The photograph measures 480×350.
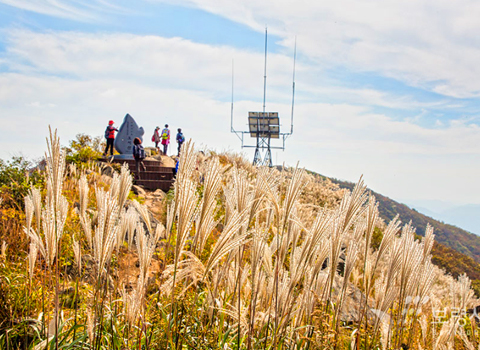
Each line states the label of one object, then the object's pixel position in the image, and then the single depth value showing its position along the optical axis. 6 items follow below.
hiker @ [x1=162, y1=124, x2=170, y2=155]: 21.98
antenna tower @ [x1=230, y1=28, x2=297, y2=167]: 25.77
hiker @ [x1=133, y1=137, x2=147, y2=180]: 13.37
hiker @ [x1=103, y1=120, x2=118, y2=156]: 16.56
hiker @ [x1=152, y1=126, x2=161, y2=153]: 23.91
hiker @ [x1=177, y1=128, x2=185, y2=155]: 20.65
